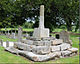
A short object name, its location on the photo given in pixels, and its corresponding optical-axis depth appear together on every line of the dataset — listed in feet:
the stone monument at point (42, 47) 15.01
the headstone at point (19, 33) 26.16
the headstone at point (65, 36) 21.48
